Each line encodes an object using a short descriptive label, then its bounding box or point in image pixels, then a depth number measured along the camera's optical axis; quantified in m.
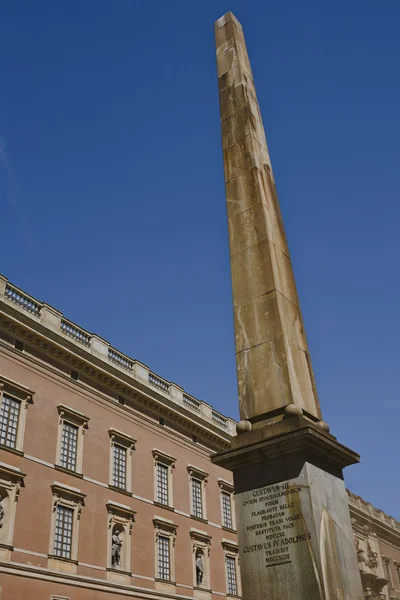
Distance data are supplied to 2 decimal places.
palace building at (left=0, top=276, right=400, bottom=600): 21.64
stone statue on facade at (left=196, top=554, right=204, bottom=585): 28.91
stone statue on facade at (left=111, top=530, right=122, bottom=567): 24.50
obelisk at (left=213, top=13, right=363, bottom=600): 6.98
